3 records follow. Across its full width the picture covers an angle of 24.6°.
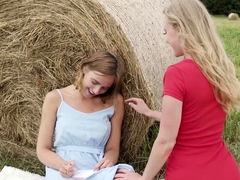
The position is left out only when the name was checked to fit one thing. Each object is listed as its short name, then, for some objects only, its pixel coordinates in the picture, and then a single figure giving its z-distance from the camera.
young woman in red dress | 2.66
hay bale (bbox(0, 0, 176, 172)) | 3.65
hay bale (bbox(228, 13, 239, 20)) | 16.83
